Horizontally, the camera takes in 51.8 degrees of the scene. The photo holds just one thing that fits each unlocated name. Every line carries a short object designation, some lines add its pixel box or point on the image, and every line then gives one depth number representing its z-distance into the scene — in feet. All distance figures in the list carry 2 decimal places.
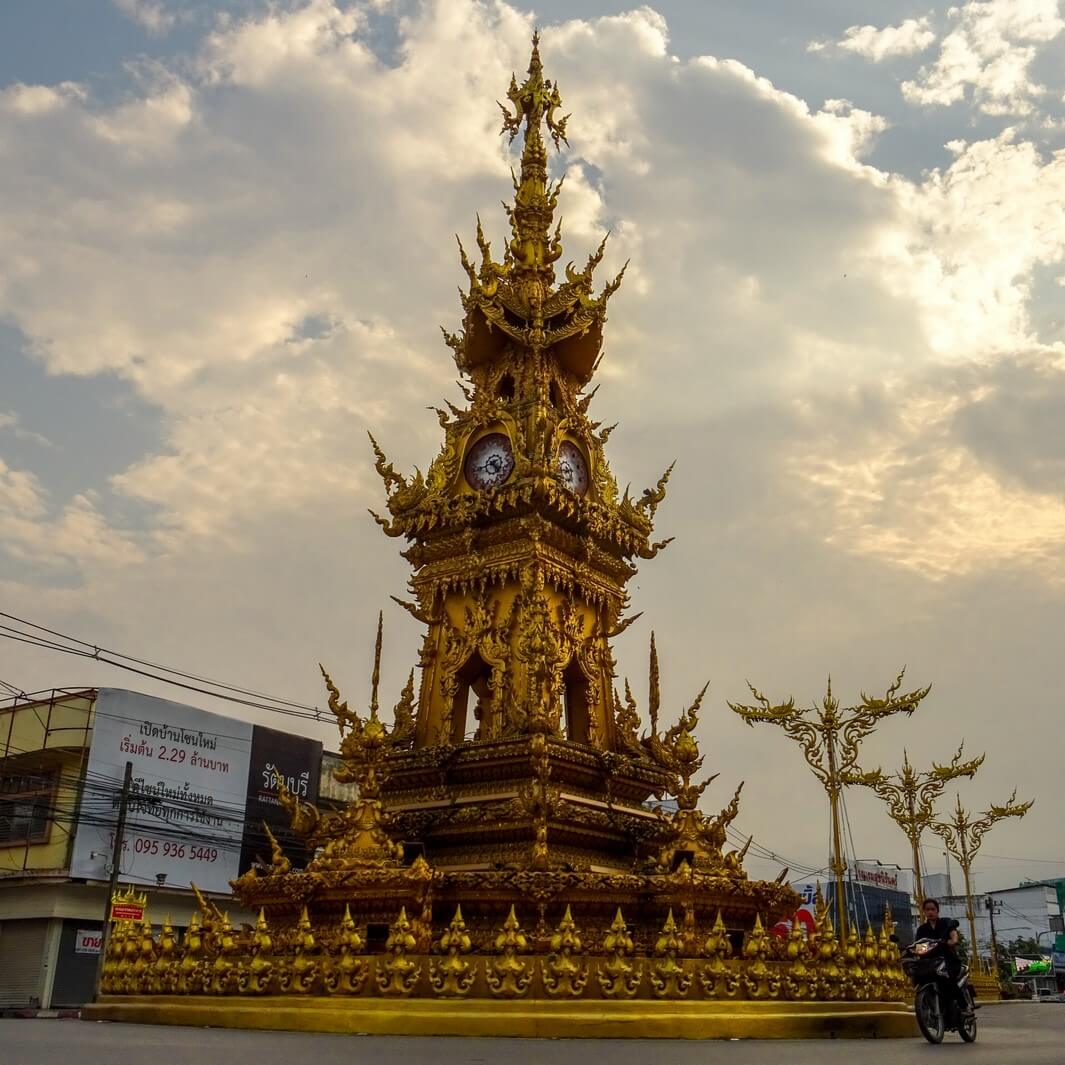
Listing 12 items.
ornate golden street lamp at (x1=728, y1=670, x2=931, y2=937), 84.02
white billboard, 114.42
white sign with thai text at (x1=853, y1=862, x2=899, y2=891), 287.05
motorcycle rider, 40.50
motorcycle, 39.68
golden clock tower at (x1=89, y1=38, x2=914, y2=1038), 40.04
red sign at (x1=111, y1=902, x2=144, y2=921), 54.39
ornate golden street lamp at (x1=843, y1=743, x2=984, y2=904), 127.65
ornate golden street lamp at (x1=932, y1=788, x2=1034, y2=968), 142.41
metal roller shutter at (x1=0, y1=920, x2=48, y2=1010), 107.14
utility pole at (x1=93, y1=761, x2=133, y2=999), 95.02
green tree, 308.40
